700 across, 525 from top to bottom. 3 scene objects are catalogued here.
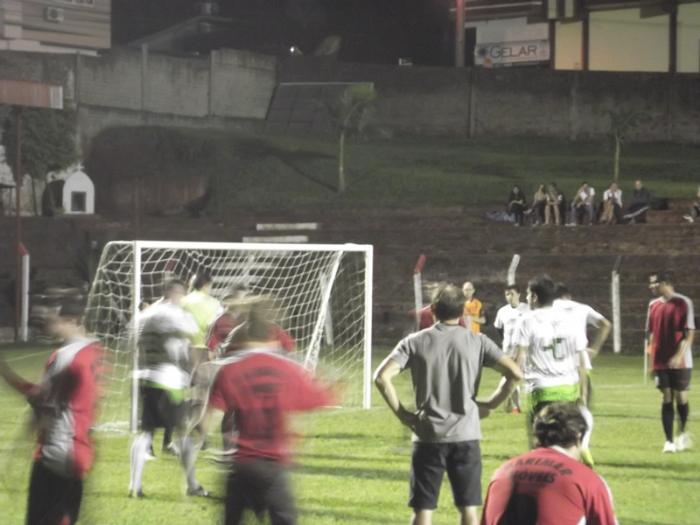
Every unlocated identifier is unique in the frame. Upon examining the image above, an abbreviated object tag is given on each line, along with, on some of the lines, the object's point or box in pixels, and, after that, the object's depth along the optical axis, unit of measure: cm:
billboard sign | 5875
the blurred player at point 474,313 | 1950
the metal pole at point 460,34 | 5498
